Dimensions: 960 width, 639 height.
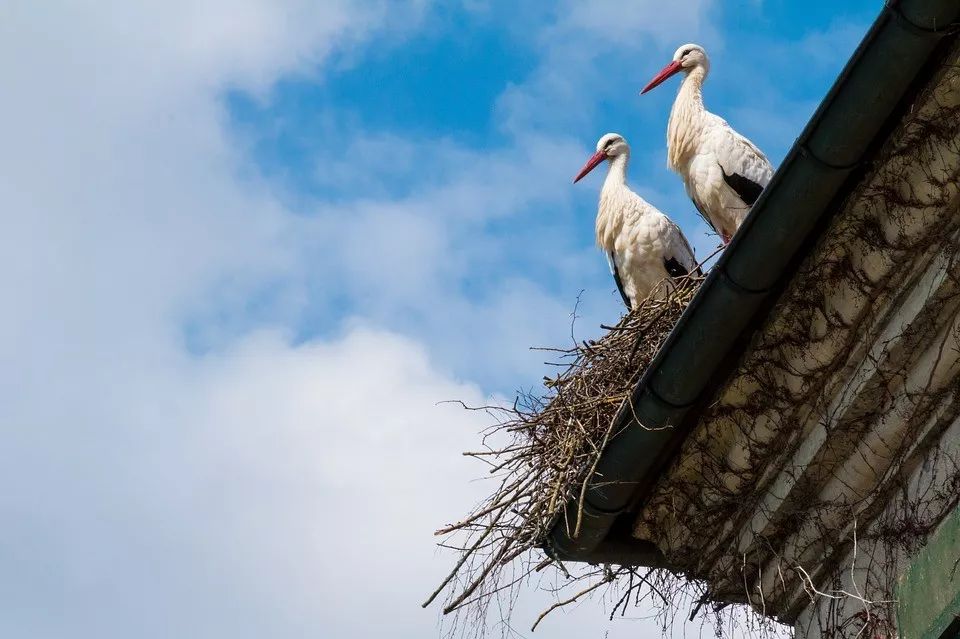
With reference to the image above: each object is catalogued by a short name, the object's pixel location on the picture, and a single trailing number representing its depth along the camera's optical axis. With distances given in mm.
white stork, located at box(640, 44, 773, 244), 15117
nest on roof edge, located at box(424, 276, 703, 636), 9500
